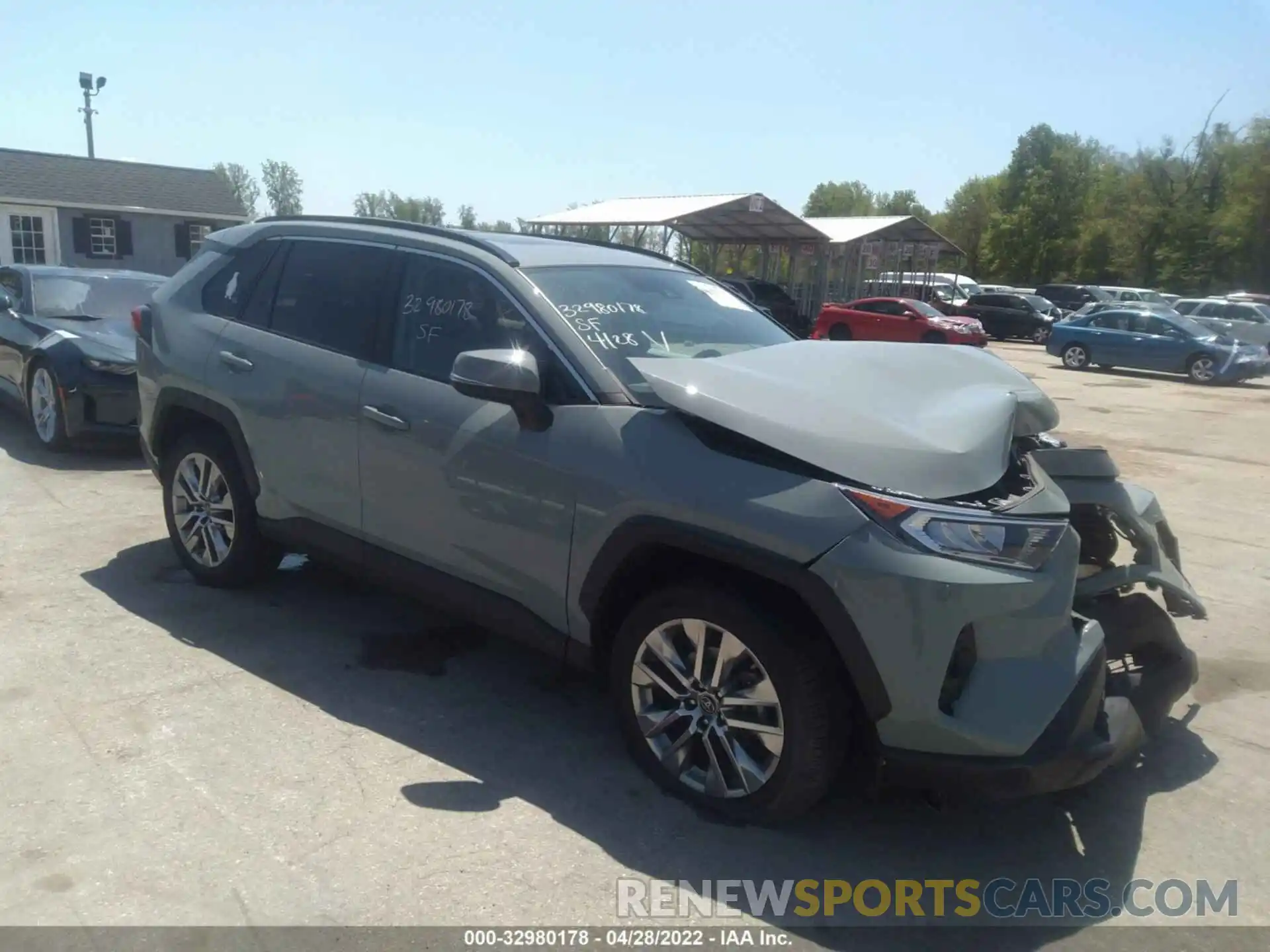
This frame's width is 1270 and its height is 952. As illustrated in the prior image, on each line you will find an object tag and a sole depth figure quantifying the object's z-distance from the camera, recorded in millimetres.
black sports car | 7828
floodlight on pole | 44062
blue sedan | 21188
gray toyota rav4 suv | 2900
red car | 25875
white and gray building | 29312
